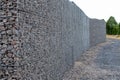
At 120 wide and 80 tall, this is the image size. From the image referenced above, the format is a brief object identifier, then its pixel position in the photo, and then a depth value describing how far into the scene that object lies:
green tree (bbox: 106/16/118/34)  24.13
